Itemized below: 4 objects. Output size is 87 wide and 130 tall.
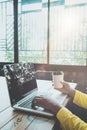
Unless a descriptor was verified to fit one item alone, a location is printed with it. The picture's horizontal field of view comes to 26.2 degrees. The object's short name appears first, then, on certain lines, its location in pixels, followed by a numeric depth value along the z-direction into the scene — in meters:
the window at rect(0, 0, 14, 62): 3.39
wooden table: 0.89
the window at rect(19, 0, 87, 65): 3.04
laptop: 1.11
